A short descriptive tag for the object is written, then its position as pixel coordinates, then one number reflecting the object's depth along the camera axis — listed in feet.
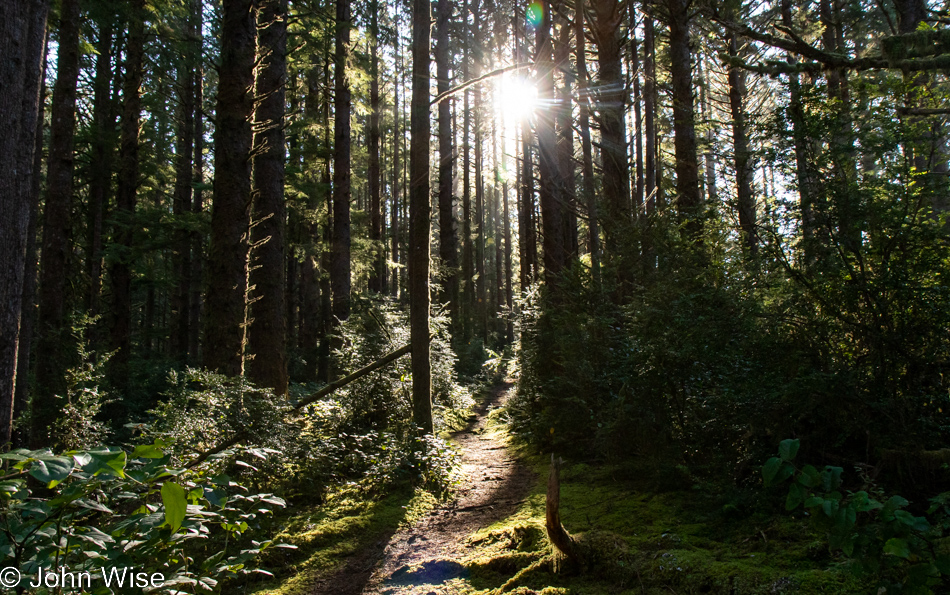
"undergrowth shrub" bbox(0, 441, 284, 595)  5.18
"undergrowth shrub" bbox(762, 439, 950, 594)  5.52
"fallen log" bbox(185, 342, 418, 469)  15.10
